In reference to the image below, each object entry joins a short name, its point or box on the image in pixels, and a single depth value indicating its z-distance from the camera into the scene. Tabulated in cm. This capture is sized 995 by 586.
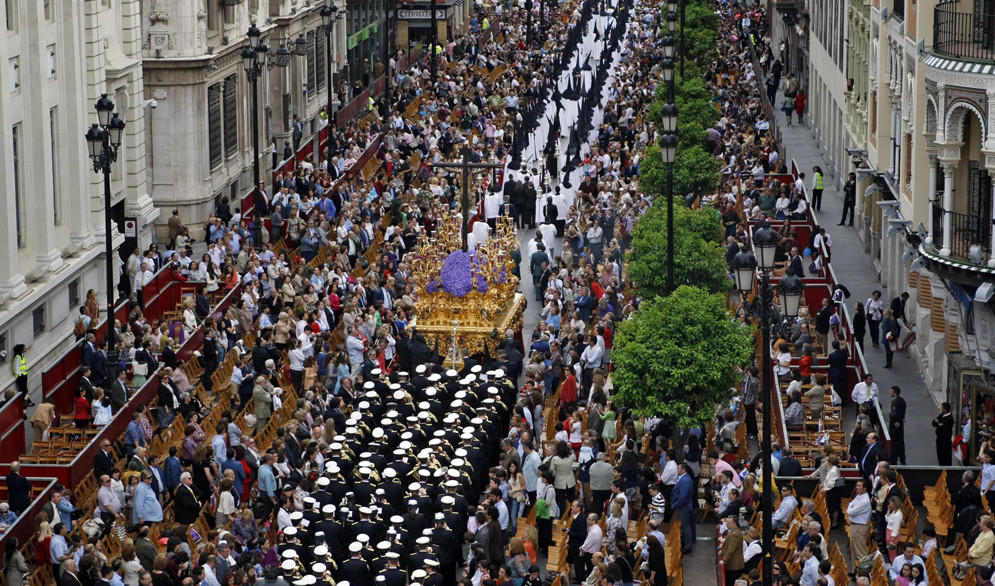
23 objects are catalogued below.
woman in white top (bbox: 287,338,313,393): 3831
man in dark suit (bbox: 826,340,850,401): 3894
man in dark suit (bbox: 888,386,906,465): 3519
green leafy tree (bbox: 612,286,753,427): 3369
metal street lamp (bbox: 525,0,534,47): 9537
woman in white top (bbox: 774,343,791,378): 3872
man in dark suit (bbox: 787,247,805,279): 4630
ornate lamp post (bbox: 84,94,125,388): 3675
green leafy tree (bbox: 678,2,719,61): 7925
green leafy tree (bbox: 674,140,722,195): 5356
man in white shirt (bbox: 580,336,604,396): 3859
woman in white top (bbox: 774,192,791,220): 5431
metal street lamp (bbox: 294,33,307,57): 6401
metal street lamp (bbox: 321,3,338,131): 6397
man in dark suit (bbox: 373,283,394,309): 4307
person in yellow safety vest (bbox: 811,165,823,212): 5981
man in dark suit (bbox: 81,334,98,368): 3759
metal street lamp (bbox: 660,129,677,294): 3694
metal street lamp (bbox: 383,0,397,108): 9212
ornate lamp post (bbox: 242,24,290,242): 4925
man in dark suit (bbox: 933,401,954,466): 3575
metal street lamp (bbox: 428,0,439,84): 7981
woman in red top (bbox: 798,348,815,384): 3894
